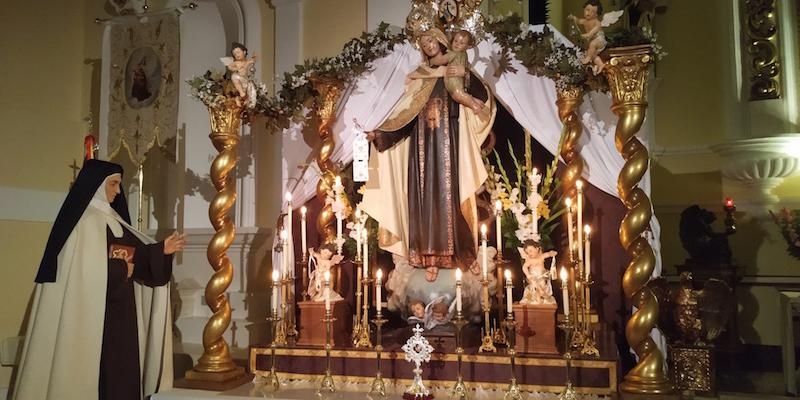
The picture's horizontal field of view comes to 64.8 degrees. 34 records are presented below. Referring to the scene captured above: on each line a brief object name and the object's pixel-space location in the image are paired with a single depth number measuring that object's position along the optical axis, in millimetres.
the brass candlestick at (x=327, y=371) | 3723
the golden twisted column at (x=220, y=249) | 3992
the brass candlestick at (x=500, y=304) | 3834
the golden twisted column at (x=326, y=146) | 4504
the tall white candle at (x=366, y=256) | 3987
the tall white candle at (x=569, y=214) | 3785
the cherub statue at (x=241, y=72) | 4094
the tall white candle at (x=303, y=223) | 4195
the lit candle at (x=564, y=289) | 3508
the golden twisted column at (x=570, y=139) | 4035
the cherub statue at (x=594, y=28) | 3545
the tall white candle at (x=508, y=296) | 3438
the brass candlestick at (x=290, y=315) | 4207
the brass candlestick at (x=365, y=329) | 3898
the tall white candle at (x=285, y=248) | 4062
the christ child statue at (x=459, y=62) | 4090
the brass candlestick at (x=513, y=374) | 3408
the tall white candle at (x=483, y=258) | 3533
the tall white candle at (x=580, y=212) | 3749
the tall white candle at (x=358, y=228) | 4061
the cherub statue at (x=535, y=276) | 3645
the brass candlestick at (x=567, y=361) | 3393
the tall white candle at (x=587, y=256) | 3668
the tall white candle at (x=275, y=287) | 3875
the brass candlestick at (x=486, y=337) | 3588
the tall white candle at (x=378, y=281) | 3569
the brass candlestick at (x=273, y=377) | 3832
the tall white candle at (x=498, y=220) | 3742
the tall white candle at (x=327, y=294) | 3725
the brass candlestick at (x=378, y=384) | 3607
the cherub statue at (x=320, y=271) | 4102
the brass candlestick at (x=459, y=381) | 3400
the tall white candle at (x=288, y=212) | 4141
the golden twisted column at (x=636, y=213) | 3361
